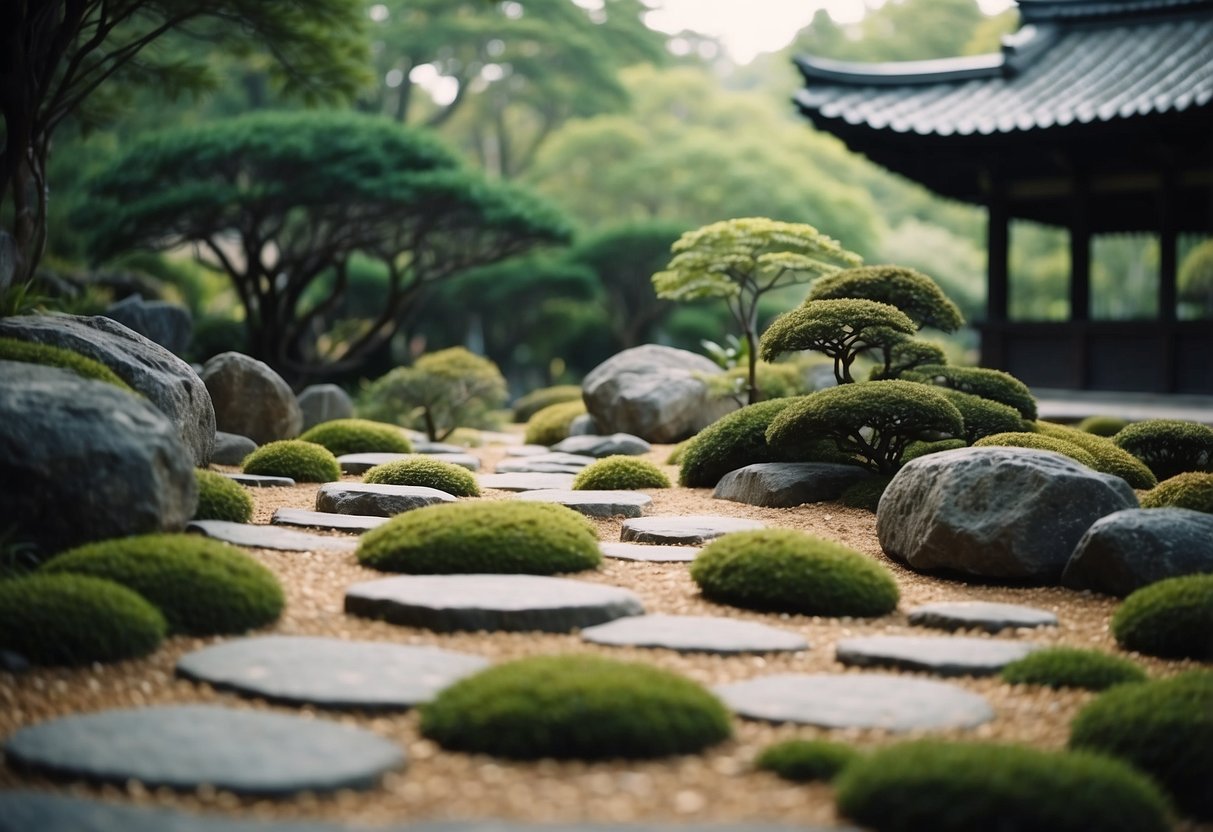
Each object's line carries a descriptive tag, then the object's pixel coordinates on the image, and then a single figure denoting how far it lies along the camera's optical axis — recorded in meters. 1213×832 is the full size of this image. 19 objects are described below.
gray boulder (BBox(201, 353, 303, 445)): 12.13
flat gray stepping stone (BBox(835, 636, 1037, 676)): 5.09
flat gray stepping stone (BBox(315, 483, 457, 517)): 8.22
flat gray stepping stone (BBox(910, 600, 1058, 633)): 5.92
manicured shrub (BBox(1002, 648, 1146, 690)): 5.01
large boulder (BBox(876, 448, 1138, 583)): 6.94
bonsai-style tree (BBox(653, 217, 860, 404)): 12.43
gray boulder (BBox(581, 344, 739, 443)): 14.33
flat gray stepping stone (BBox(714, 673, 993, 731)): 4.33
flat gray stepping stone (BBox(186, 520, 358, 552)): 6.58
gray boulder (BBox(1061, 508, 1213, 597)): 6.43
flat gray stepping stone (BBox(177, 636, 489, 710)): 4.30
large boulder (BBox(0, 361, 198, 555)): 5.57
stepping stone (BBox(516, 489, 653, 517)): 8.84
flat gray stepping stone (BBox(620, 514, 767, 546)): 7.79
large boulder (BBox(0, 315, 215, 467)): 7.60
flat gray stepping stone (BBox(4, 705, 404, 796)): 3.54
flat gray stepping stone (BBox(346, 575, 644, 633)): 5.30
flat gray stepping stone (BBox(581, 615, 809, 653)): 5.17
